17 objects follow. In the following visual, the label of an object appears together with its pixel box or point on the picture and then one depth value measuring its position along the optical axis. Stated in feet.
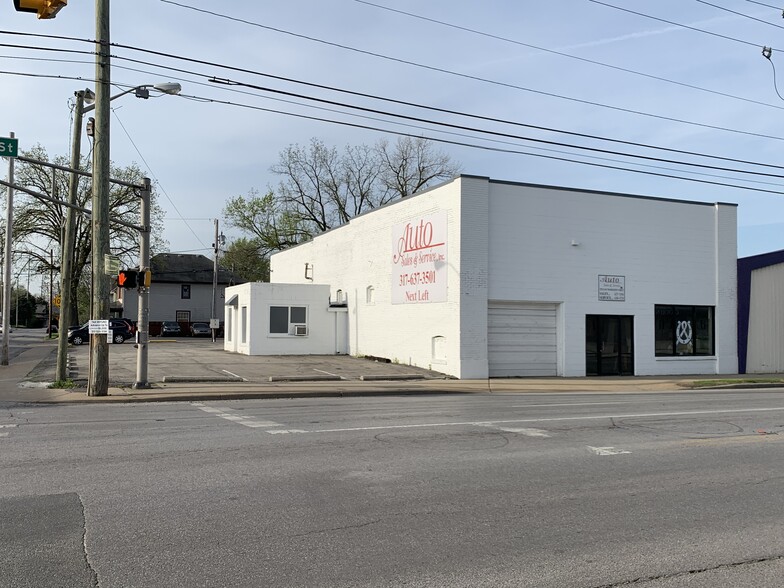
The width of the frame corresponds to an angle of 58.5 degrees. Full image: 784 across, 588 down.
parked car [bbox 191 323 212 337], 212.64
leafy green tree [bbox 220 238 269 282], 212.84
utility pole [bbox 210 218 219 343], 188.63
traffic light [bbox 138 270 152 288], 58.59
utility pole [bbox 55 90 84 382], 63.00
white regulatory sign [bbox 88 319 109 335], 53.52
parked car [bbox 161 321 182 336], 210.53
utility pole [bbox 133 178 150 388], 59.36
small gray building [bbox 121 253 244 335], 236.63
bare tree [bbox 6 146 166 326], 168.25
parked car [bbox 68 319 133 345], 145.59
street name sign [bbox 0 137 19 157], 54.39
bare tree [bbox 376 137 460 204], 201.98
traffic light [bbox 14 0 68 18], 24.10
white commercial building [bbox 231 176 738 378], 76.95
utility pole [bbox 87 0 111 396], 53.67
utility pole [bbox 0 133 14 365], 89.30
